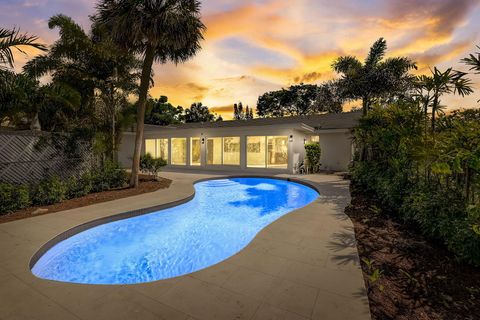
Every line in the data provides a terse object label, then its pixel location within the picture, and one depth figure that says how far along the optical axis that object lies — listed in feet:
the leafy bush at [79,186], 24.64
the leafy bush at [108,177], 28.02
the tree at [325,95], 66.59
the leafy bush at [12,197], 18.47
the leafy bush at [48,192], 21.20
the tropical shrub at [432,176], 11.03
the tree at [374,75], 38.17
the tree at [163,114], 117.29
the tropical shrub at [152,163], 37.01
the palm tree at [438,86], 16.87
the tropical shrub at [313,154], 47.16
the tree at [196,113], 142.10
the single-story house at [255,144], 47.44
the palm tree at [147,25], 26.03
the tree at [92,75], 29.30
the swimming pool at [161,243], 12.88
